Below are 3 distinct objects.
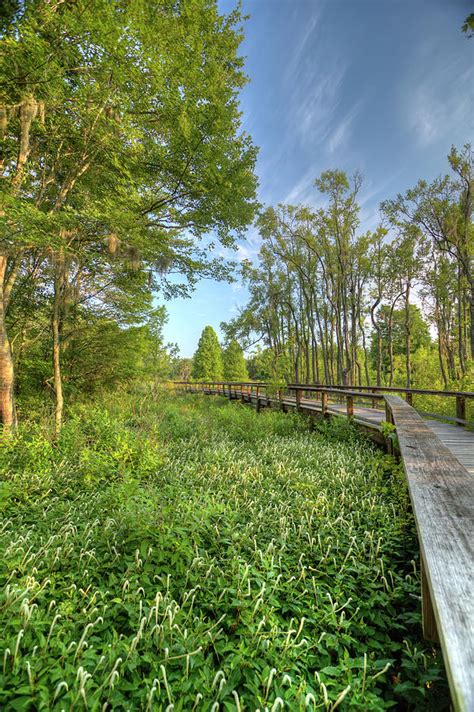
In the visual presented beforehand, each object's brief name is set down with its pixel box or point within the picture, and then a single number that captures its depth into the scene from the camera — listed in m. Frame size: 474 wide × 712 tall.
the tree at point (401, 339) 30.95
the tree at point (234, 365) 39.03
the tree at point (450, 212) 14.62
